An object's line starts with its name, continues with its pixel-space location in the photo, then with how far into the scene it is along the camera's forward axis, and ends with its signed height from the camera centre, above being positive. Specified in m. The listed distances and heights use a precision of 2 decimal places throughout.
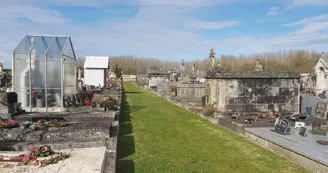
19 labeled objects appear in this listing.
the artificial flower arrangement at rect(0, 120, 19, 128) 6.88 -1.08
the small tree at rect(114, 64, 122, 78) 50.36 +1.50
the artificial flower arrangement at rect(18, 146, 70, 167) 4.72 -1.34
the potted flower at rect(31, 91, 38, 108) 11.16 -0.66
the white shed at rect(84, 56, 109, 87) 25.80 +0.67
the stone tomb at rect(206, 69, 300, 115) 11.27 -0.44
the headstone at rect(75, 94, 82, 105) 12.96 -0.86
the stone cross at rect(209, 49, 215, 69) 15.04 +1.40
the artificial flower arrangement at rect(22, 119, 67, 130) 6.80 -1.11
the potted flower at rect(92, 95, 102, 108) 12.02 -0.87
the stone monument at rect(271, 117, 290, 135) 7.67 -1.27
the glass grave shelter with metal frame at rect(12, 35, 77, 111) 11.32 +0.30
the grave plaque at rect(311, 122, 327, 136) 7.41 -1.33
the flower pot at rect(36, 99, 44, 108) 11.20 -0.90
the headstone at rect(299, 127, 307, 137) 7.33 -1.34
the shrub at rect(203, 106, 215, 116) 11.70 -1.27
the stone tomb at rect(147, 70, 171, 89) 36.36 +0.42
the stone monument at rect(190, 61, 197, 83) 21.77 +0.10
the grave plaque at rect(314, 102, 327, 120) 10.28 -1.13
